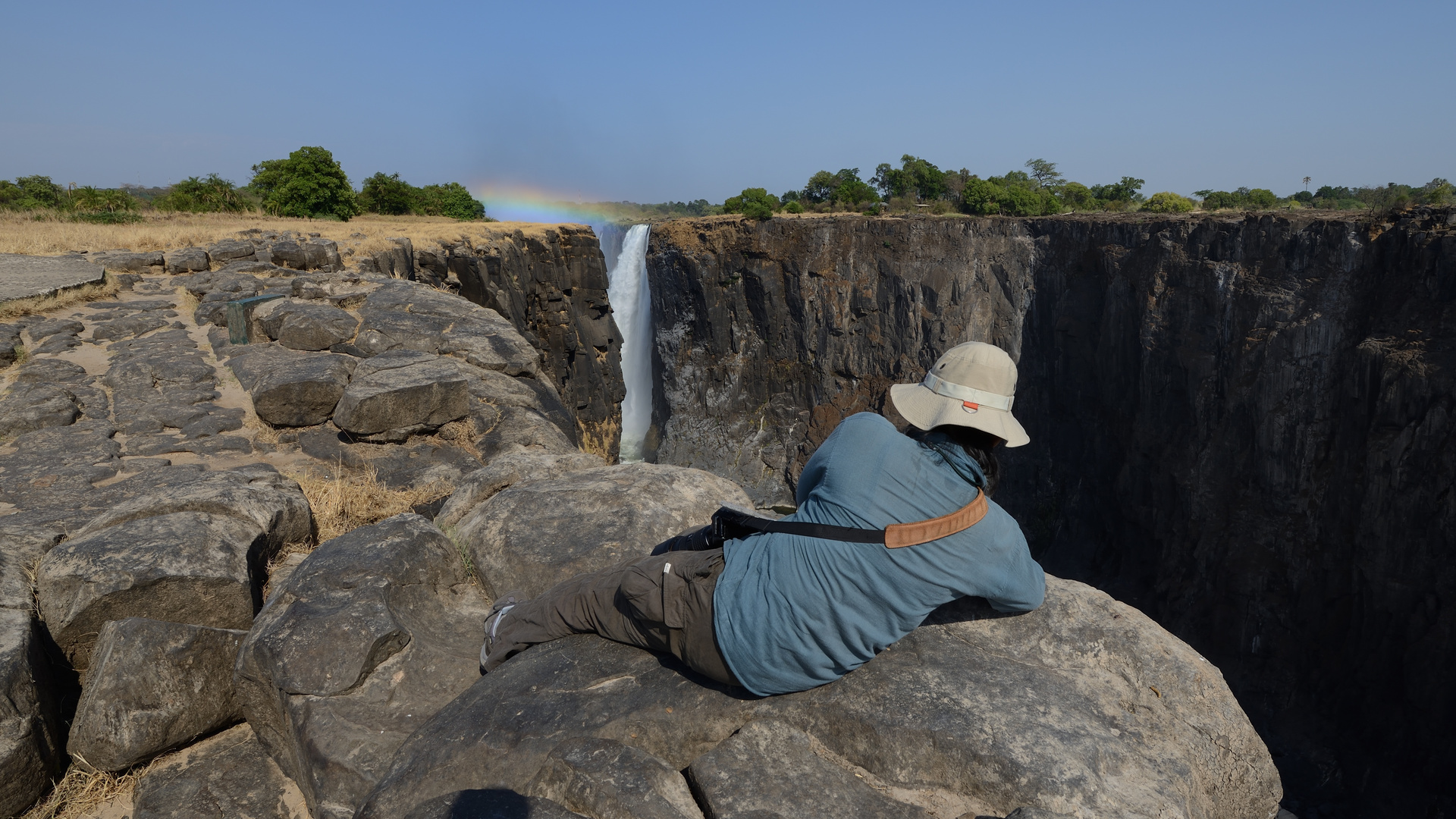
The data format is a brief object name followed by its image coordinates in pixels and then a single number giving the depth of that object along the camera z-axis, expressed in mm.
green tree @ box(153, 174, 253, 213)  22828
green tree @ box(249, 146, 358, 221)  22359
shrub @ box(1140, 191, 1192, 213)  33000
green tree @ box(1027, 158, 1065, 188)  48281
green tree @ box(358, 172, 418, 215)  28359
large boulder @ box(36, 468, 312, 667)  3338
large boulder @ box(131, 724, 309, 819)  2848
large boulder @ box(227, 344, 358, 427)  6387
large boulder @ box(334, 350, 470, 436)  6121
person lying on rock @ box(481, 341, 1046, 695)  2514
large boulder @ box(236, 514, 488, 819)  2727
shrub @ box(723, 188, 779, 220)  37219
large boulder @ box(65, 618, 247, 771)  2918
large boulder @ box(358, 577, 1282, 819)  2400
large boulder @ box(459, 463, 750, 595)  3740
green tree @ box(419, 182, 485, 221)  31141
